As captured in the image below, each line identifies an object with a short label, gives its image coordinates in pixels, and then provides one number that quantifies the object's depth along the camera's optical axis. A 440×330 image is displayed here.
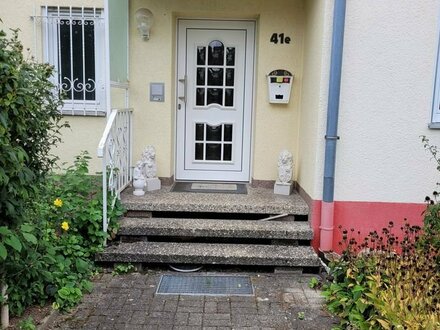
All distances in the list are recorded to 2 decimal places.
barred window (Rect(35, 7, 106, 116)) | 5.10
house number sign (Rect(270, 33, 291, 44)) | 4.98
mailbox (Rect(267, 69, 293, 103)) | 4.94
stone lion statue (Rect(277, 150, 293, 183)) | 4.89
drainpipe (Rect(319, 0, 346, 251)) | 3.83
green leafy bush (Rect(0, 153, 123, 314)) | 2.86
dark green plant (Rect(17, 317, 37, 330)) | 2.72
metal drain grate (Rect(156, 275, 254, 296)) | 3.53
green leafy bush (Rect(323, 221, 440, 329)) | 2.56
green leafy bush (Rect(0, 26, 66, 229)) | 2.29
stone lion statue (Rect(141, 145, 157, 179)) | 4.87
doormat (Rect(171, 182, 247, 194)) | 4.99
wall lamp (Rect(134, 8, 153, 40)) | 4.84
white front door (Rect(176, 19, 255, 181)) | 5.22
